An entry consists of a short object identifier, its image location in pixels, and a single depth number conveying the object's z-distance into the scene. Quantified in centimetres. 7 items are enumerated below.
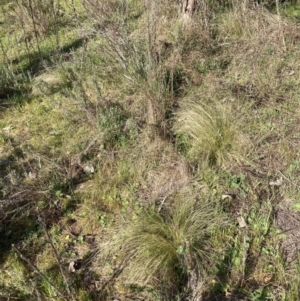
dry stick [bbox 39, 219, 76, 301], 218
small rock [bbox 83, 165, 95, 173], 337
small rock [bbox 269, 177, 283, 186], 305
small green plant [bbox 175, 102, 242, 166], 328
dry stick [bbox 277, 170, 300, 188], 298
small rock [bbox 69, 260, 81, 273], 265
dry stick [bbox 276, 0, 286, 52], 457
